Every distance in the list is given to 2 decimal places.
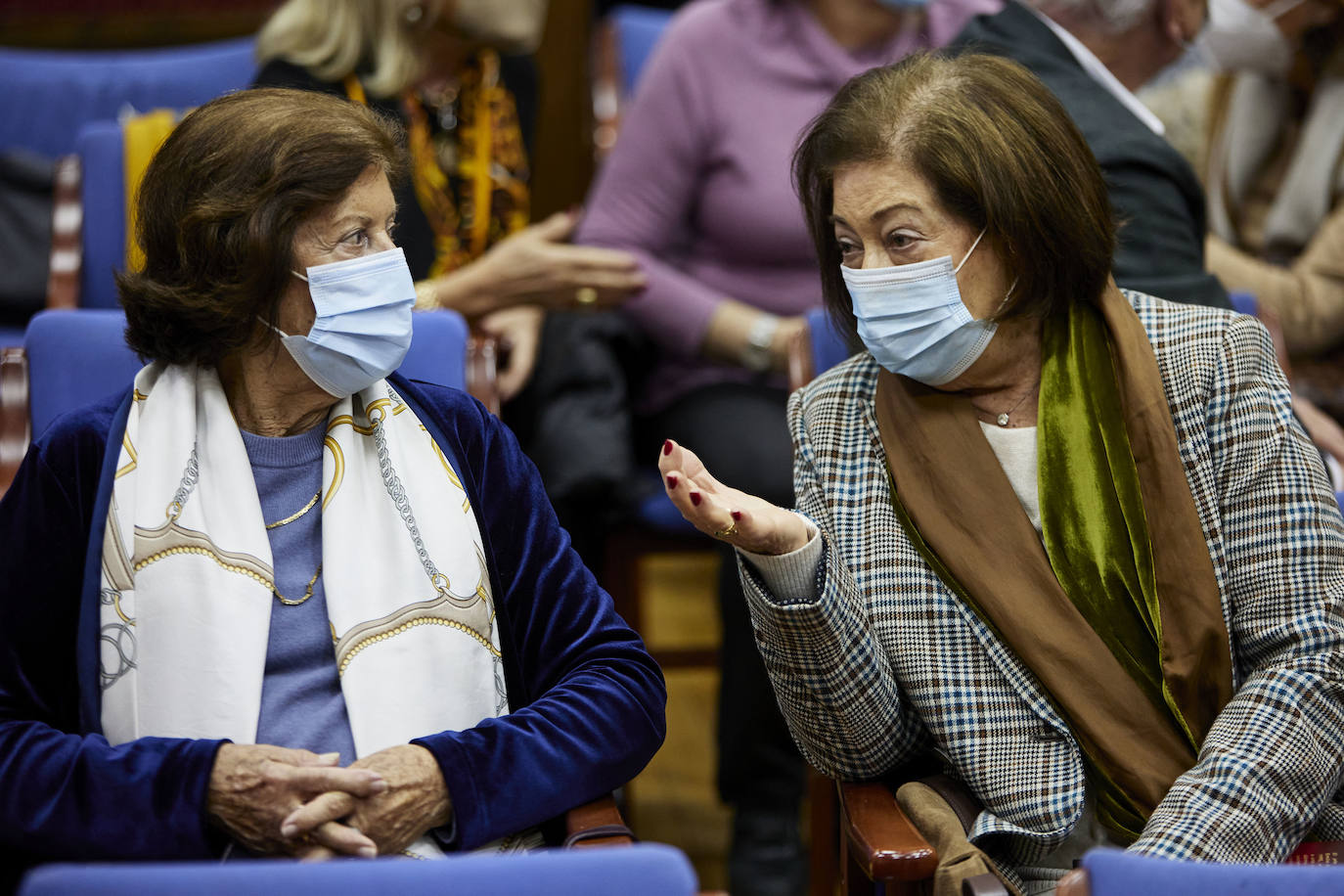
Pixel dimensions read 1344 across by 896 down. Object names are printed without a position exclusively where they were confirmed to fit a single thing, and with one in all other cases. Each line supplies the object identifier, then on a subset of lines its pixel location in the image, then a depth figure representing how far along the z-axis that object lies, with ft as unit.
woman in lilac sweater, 19.02
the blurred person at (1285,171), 18.03
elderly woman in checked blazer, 10.96
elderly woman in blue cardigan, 9.91
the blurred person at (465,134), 18.65
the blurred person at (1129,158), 14.37
